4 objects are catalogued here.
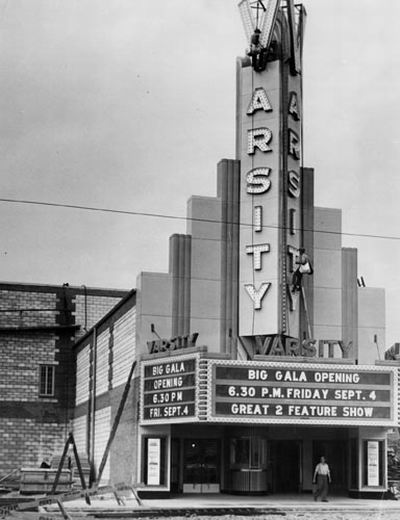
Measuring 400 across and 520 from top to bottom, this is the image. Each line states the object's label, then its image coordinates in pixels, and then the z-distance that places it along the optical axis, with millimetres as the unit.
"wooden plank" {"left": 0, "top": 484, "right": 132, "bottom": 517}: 22833
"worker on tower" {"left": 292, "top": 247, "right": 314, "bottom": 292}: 34156
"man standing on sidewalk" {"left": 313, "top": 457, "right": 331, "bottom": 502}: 32031
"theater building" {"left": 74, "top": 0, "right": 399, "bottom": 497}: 32094
